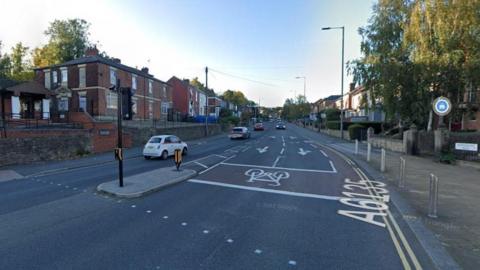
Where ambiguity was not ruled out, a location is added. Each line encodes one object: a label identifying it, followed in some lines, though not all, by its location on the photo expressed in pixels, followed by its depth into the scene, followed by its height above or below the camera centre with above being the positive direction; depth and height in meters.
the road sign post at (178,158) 11.32 -1.62
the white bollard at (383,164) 12.05 -1.92
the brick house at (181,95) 59.03 +5.44
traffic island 7.96 -2.18
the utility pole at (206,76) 39.43 +6.48
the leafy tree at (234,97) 115.35 +10.47
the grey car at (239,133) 32.94 -1.58
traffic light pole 8.36 -0.31
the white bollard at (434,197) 6.20 -1.74
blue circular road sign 12.48 +0.77
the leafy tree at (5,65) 46.34 +9.36
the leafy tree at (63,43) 48.69 +14.44
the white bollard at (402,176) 9.17 -1.88
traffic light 8.74 +0.60
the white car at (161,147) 16.14 -1.68
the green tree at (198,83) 95.86 +13.54
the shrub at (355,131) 31.19 -1.15
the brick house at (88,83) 30.58 +4.35
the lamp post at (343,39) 29.99 +9.43
